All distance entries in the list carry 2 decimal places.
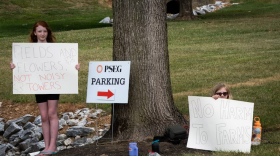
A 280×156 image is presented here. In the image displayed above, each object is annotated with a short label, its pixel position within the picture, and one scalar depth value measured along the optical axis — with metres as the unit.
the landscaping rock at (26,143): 14.65
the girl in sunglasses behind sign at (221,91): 10.78
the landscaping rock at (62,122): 16.02
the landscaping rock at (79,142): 13.86
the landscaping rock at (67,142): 14.28
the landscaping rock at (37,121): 16.47
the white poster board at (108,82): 11.00
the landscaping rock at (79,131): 14.71
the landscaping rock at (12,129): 15.77
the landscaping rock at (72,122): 15.97
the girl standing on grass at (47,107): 10.84
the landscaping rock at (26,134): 15.25
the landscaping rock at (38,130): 15.68
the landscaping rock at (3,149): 14.12
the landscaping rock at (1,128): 16.47
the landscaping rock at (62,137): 14.87
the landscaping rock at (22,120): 16.47
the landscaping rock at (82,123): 15.84
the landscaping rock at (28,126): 15.94
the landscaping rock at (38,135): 15.30
